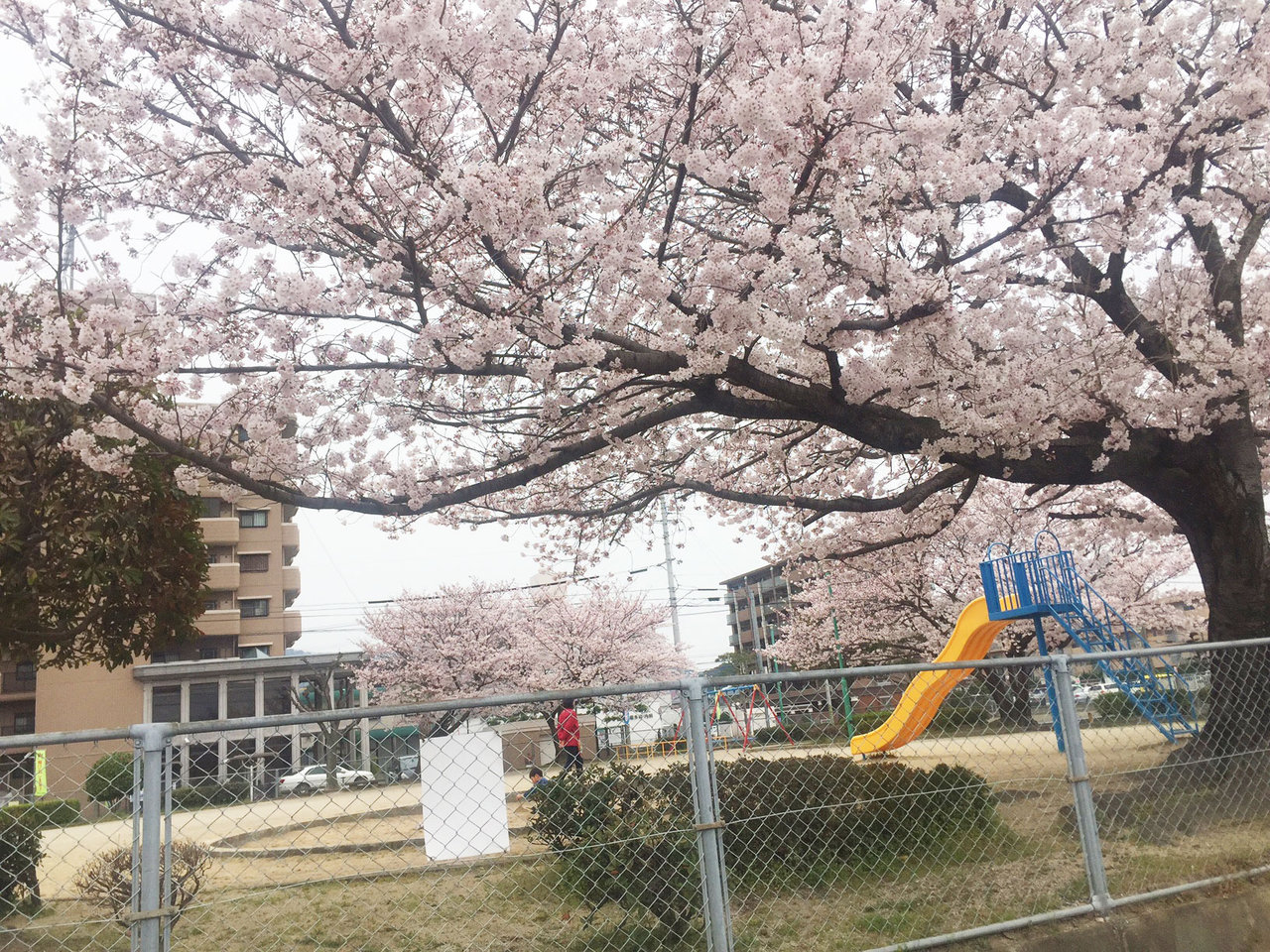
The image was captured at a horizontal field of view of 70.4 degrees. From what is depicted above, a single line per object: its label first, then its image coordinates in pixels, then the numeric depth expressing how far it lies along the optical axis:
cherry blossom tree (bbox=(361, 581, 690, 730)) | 28.39
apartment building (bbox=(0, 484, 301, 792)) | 31.52
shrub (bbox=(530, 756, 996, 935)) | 4.24
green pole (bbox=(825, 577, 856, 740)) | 20.94
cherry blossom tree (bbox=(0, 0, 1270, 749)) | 4.75
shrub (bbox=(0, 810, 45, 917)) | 5.74
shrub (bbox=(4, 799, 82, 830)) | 3.12
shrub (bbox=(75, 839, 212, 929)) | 4.70
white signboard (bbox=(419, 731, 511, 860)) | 3.12
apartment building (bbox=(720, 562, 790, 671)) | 61.38
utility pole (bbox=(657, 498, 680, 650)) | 33.88
